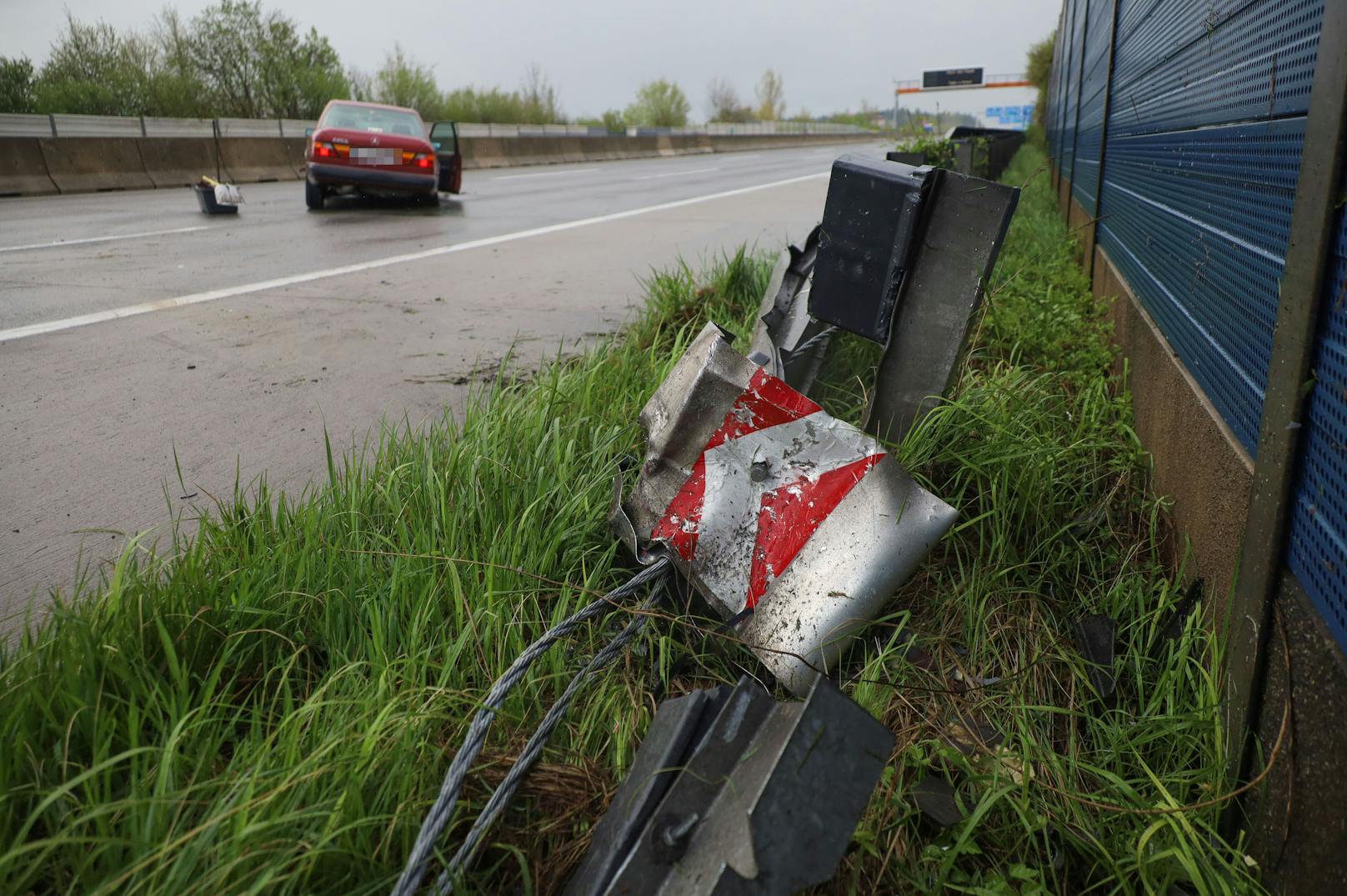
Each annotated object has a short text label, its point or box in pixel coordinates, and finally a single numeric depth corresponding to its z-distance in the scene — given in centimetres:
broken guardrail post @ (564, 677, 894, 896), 133
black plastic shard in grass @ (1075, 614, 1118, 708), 224
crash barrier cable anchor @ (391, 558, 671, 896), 145
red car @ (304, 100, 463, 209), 1318
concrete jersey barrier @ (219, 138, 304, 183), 1877
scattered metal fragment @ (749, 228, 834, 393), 334
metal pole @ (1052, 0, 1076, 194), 1133
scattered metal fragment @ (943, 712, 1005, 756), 205
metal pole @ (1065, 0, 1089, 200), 841
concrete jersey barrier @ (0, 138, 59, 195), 1475
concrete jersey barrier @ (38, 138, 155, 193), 1560
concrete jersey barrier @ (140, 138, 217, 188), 1731
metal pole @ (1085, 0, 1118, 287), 575
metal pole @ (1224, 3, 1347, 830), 159
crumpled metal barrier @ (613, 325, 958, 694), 225
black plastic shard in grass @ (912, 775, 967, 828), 182
